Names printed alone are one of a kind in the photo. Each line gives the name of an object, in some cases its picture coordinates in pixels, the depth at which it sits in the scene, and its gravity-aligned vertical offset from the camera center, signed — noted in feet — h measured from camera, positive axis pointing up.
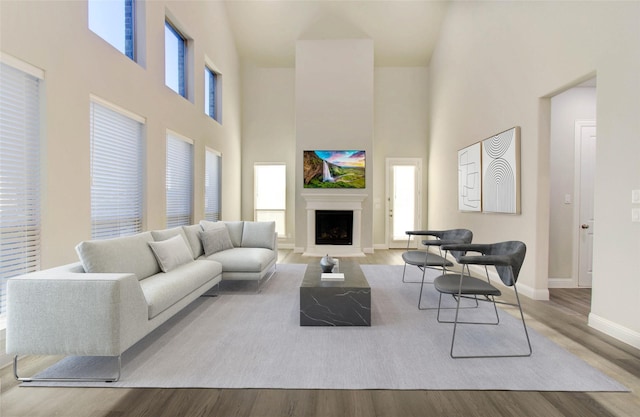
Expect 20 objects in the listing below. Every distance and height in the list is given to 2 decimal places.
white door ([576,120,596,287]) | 14.10 +0.84
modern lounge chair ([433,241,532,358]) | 7.80 -1.89
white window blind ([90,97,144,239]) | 10.95 +1.13
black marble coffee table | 9.56 -3.09
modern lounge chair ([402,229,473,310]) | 12.05 -1.61
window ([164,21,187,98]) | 16.21 +7.60
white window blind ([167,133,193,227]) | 16.10 +1.15
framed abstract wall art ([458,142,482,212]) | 16.65 +1.43
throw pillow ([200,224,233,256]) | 14.06 -1.72
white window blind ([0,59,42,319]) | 7.75 +0.68
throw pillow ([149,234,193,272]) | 10.64 -1.78
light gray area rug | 6.62 -3.69
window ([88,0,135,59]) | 10.86 +6.60
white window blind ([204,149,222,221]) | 21.03 +1.17
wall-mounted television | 23.62 +2.52
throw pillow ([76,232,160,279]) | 7.89 -1.50
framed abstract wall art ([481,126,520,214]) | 13.53 +1.46
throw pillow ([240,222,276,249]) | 16.20 -1.67
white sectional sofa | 6.54 -2.29
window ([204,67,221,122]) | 22.22 +7.55
